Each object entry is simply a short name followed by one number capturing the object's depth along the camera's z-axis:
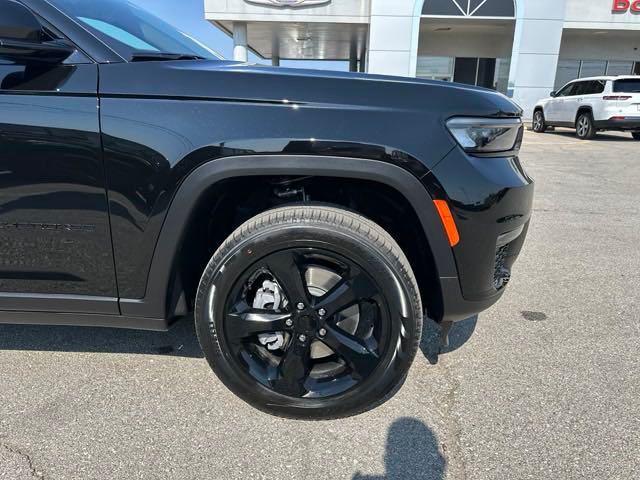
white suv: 12.28
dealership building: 18.86
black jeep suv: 1.79
